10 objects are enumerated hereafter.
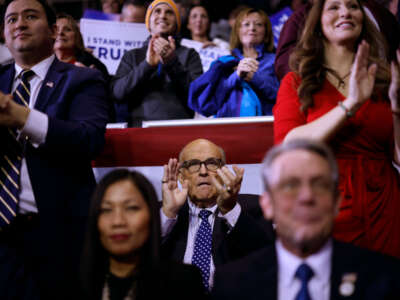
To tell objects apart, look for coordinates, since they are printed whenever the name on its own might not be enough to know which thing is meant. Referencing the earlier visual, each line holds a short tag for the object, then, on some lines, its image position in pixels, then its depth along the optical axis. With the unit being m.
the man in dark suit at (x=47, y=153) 2.49
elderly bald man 2.66
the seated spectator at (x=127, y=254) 2.16
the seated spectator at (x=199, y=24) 5.88
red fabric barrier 3.57
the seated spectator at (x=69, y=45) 4.68
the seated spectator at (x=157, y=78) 4.15
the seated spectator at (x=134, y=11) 5.67
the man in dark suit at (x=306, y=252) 1.88
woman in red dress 2.38
